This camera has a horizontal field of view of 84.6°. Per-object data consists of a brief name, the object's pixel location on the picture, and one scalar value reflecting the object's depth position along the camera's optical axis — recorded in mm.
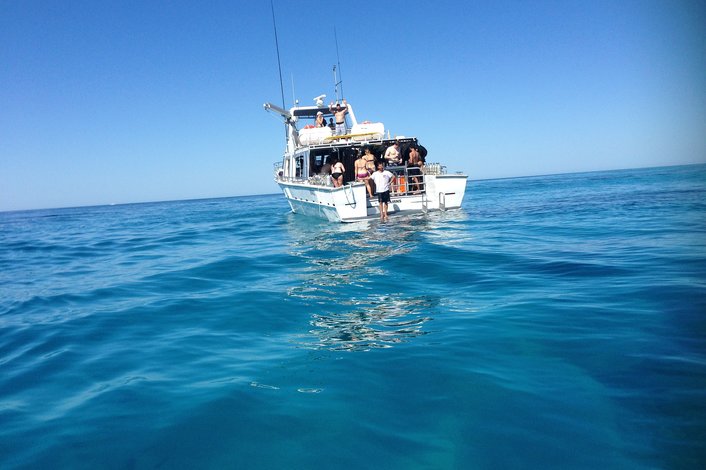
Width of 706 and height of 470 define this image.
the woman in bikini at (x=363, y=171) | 15477
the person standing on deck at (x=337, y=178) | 14898
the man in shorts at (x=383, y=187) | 14289
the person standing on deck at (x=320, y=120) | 20875
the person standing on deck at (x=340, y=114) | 20156
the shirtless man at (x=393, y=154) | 16672
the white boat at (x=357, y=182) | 14703
